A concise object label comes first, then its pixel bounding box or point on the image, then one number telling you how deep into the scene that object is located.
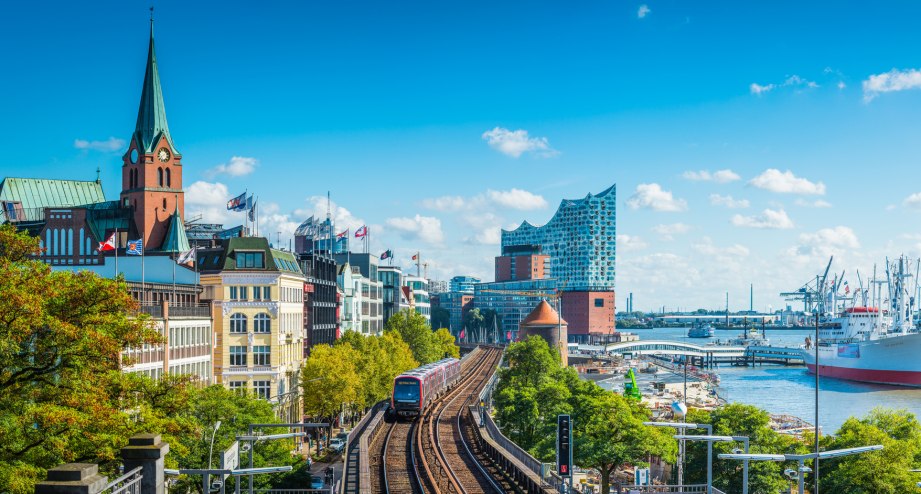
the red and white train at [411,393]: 72.81
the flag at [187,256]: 69.44
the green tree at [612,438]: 57.00
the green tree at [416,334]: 130.50
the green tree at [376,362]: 86.93
